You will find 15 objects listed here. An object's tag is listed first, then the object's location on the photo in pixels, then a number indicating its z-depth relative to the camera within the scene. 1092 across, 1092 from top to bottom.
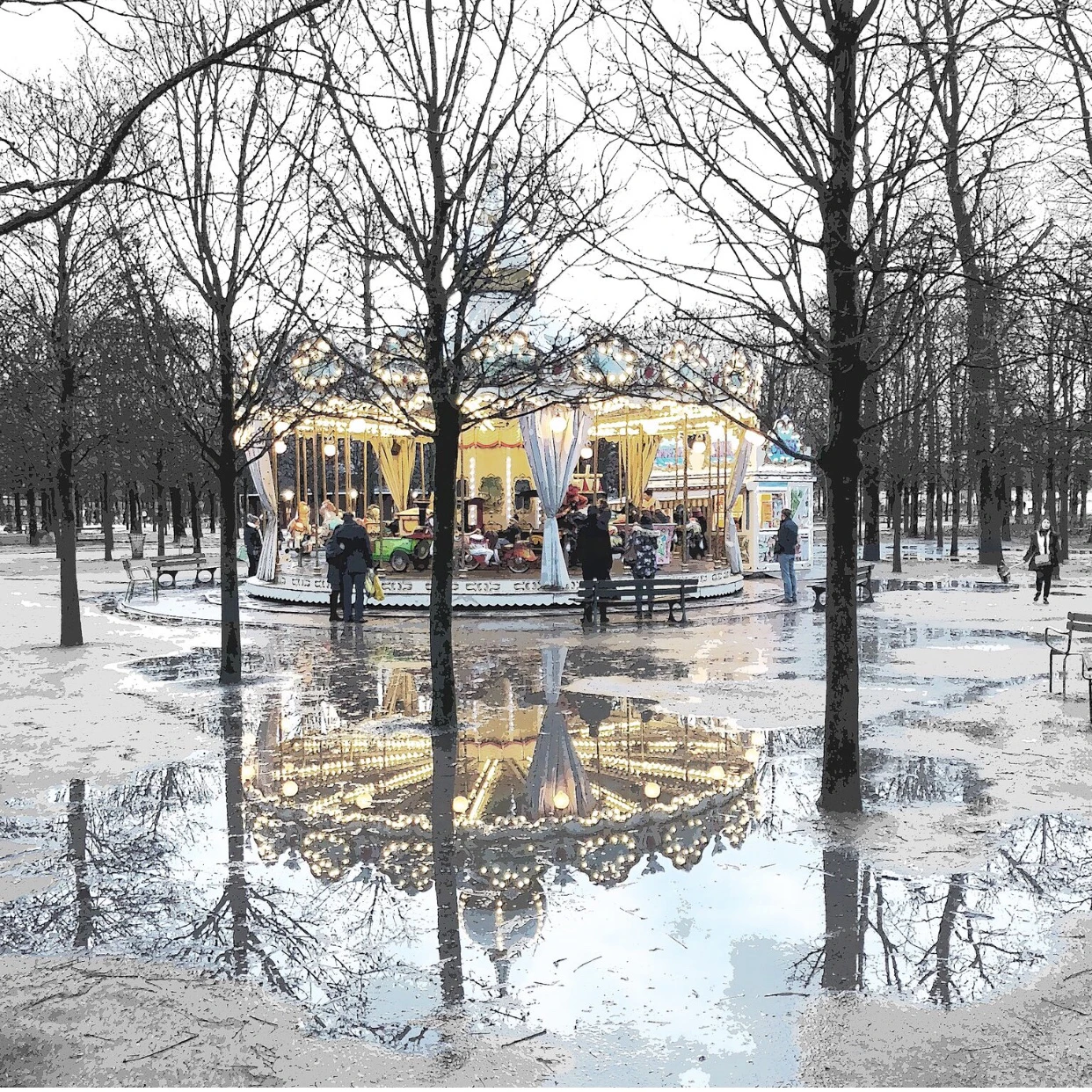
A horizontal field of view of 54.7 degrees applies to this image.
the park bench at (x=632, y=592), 16.75
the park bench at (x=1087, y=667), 9.17
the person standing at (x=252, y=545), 28.38
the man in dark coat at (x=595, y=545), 17.38
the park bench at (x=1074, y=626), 10.58
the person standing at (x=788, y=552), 20.55
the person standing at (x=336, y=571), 17.48
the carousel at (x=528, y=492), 19.27
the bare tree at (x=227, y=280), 11.05
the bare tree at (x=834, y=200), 6.41
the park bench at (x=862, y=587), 18.16
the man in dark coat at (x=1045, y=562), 19.53
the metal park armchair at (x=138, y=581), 21.11
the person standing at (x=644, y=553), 18.88
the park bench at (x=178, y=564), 22.86
